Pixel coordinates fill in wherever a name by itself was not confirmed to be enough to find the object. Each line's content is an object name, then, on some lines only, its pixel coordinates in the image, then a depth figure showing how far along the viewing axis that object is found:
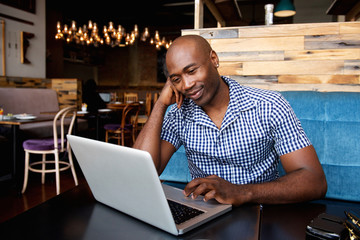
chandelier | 6.42
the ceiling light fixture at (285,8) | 4.84
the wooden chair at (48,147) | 3.12
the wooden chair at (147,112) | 6.61
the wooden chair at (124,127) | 4.72
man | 1.07
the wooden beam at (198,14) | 2.24
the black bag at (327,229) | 0.61
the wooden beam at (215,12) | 2.53
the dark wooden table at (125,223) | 0.69
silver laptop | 0.66
